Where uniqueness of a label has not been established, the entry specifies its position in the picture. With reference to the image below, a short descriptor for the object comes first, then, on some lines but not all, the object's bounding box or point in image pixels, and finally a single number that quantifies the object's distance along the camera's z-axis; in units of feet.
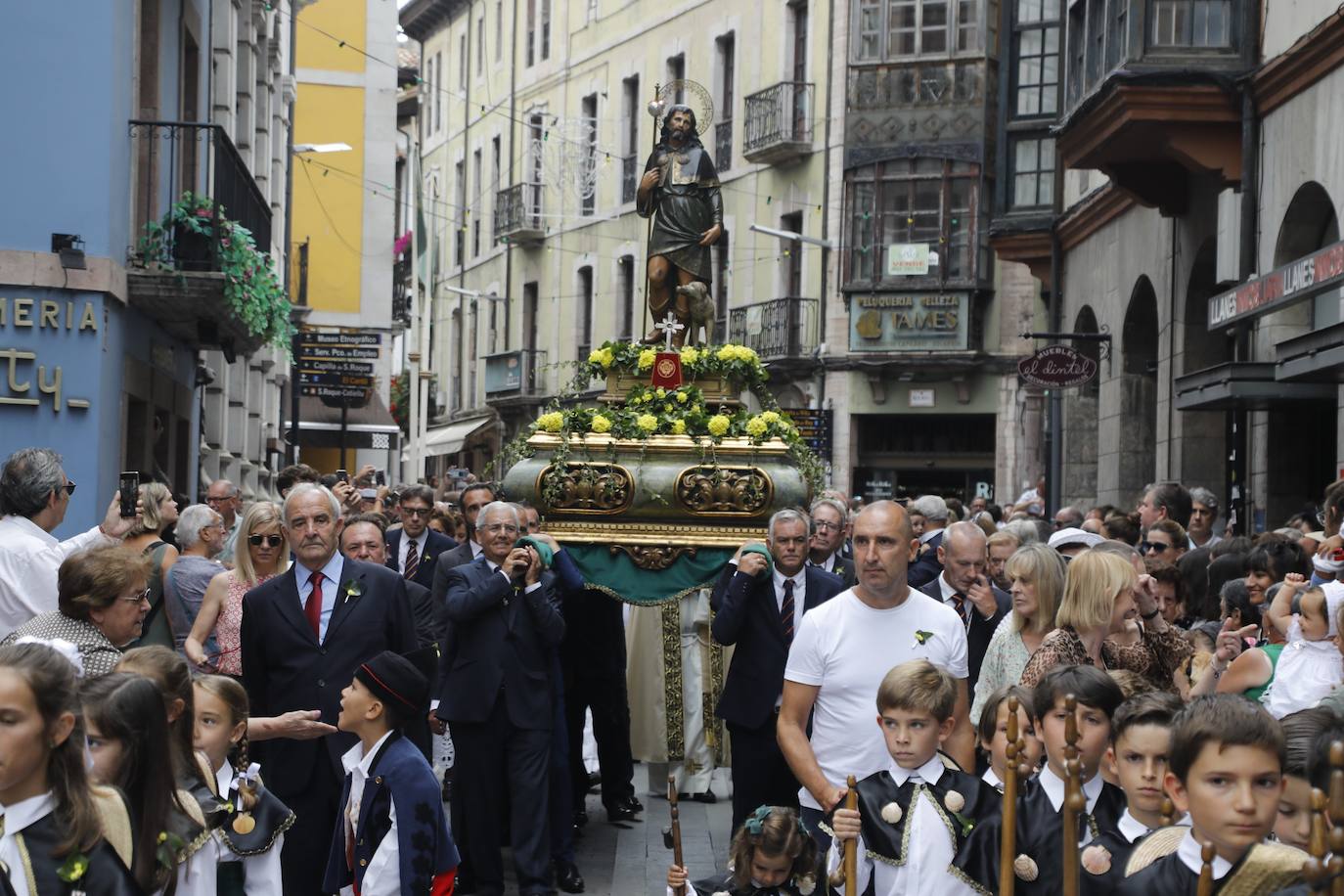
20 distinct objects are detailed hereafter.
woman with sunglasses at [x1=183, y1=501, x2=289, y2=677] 45.40
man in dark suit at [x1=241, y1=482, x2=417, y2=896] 40.26
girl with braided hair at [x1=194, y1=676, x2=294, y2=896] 30.13
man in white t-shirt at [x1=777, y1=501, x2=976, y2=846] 35.87
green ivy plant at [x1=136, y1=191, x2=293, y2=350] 88.22
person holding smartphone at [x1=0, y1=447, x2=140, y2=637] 41.09
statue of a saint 68.60
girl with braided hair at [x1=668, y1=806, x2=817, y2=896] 34.36
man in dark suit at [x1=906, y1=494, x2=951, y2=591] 59.42
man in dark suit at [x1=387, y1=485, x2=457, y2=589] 67.59
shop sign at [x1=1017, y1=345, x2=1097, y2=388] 113.19
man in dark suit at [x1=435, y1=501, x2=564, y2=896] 48.54
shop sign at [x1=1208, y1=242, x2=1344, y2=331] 62.80
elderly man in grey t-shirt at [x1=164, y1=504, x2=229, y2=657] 47.37
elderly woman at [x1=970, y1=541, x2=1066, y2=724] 39.76
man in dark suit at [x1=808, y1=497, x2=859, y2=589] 60.26
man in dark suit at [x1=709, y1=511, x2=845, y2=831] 47.41
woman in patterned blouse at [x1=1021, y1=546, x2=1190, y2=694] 36.66
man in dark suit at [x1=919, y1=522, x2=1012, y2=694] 48.18
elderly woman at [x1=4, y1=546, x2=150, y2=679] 34.14
